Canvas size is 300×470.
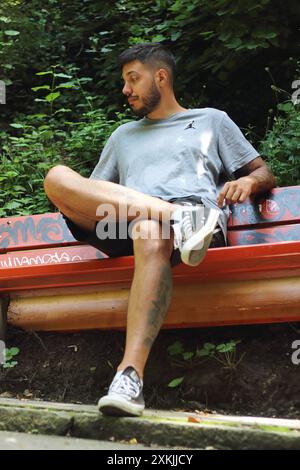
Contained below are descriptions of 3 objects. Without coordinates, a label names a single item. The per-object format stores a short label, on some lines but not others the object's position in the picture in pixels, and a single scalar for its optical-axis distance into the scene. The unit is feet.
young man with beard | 6.78
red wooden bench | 7.73
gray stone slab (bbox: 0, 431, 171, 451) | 5.45
